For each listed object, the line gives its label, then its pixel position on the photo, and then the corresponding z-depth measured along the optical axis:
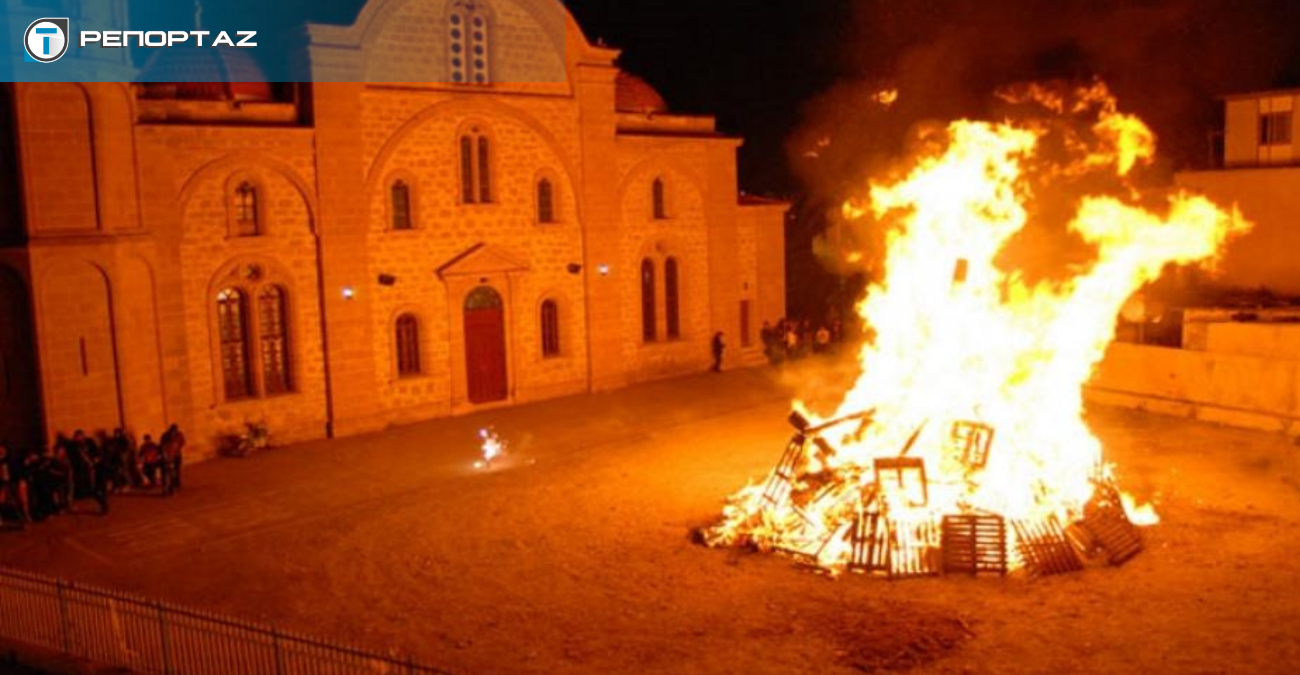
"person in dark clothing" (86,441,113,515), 20.89
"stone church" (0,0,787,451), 21.83
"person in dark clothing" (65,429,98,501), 21.08
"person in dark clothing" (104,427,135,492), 21.83
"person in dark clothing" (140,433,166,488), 21.98
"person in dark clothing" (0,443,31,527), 20.00
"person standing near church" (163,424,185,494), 22.05
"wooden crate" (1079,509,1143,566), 16.81
